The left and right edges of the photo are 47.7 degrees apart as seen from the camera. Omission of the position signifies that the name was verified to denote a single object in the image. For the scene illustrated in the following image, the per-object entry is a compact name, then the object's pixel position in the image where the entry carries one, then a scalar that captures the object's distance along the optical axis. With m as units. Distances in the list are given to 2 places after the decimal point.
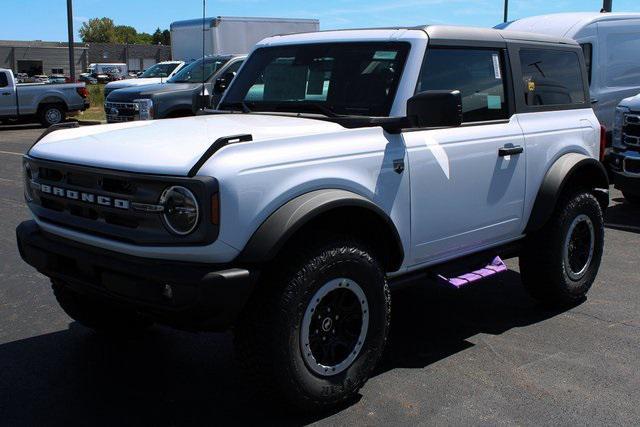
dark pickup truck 13.60
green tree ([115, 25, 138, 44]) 138.12
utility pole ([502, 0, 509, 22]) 31.64
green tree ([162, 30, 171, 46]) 124.31
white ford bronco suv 3.15
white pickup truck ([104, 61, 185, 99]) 19.00
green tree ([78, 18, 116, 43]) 131.62
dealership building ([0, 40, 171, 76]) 74.69
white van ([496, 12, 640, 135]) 10.91
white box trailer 19.02
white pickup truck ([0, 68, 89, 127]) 20.97
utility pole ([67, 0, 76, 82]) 25.08
